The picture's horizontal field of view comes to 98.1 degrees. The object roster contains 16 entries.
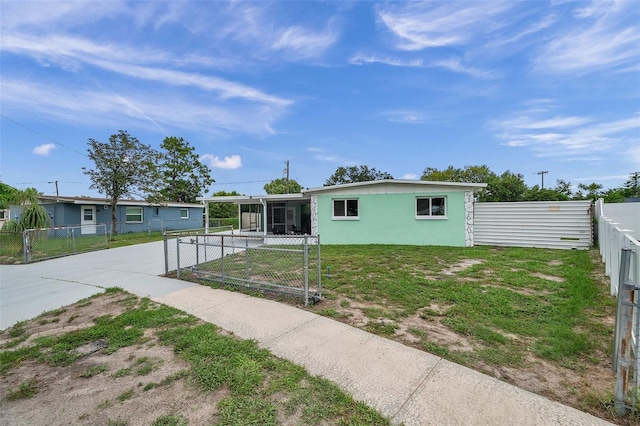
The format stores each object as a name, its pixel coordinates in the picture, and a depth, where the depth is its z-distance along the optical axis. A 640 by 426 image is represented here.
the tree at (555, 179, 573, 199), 28.99
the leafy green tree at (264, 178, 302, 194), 44.25
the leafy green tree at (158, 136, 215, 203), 32.22
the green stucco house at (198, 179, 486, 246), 11.66
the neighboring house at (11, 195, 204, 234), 18.73
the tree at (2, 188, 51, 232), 11.12
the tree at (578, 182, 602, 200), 26.01
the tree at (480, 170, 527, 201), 23.61
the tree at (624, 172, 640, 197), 24.48
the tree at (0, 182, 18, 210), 19.57
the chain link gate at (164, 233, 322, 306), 4.92
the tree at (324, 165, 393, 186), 43.72
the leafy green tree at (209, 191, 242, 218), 32.44
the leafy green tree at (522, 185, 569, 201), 21.59
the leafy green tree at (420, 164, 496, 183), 35.44
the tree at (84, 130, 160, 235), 19.28
